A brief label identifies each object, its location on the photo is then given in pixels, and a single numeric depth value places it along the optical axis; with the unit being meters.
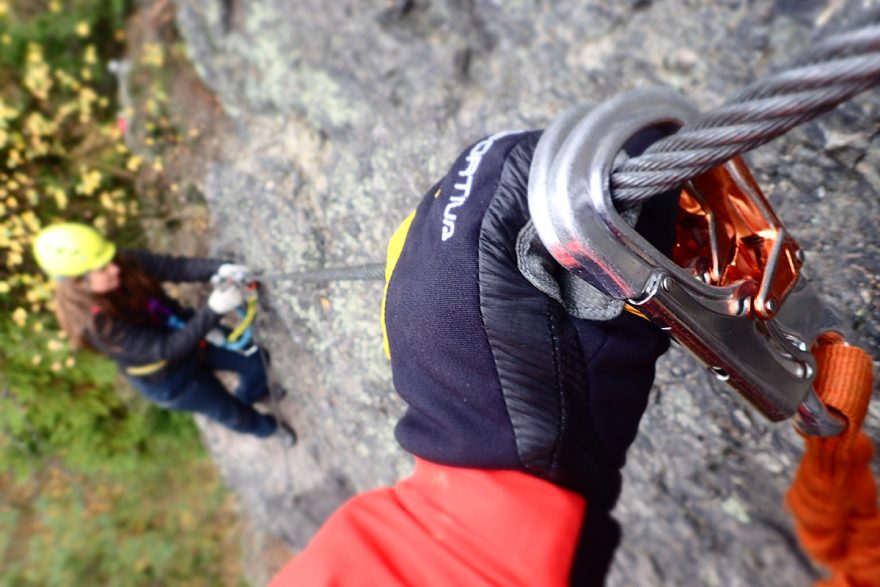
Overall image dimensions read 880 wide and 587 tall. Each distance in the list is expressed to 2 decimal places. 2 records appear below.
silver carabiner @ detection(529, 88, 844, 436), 0.15
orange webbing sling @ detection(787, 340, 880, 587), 0.19
